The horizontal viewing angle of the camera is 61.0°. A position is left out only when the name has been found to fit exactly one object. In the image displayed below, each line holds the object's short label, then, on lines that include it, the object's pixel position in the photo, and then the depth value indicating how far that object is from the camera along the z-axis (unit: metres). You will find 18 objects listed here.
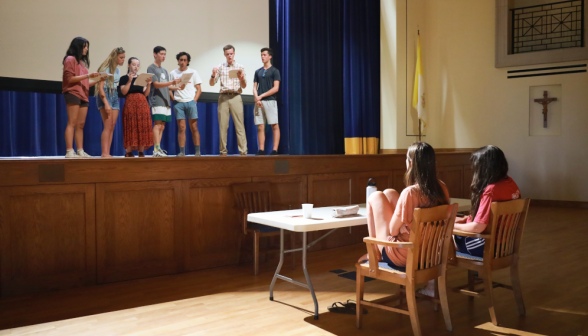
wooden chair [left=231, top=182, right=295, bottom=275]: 4.66
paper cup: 3.59
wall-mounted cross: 9.23
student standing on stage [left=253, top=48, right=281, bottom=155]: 6.36
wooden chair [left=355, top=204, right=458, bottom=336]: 2.87
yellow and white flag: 9.35
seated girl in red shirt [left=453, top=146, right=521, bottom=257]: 3.27
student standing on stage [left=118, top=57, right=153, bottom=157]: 5.32
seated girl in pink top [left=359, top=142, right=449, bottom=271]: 2.92
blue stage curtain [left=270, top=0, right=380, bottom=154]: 7.82
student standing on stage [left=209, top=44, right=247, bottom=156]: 5.92
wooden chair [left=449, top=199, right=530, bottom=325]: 3.19
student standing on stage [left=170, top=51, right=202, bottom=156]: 5.66
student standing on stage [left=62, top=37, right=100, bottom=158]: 4.70
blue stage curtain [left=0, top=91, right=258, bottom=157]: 5.83
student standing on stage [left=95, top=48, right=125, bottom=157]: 5.20
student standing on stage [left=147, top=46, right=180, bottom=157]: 5.48
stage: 3.93
